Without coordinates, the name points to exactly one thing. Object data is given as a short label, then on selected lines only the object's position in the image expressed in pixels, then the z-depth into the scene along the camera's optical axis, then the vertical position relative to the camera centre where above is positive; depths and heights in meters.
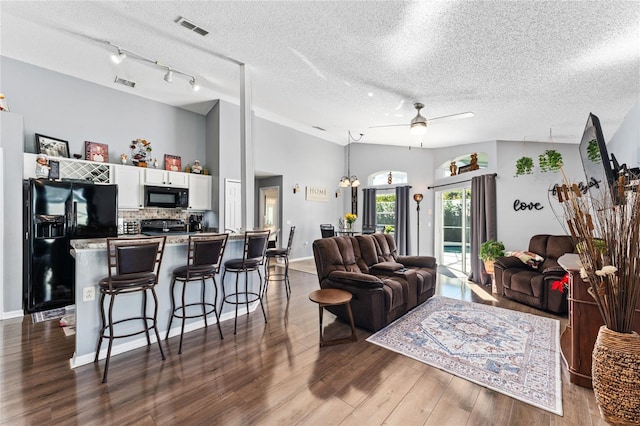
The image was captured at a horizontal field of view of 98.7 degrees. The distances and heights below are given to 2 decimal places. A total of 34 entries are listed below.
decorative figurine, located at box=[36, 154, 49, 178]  3.89 +0.67
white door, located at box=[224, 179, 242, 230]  5.82 +0.21
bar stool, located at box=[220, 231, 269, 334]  3.25 -0.56
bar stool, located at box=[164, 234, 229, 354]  2.79 -0.55
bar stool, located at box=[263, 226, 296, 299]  4.51 -0.70
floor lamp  7.16 +0.18
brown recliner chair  3.71 -0.96
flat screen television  2.65 +0.62
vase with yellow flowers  7.21 -0.15
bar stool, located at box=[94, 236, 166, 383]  2.29 -0.50
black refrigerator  3.58 -0.23
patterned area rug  2.15 -1.35
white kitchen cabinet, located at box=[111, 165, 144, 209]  4.72 +0.51
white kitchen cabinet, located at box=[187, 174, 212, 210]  5.61 +0.44
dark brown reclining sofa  3.10 -0.84
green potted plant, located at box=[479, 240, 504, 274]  5.06 -0.76
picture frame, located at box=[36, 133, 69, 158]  4.09 +1.04
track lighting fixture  3.59 +2.17
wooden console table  2.15 -0.93
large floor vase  1.58 -0.99
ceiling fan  3.97 +1.31
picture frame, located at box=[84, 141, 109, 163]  4.62 +1.06
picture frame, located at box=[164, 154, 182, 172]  5.51 +1.02
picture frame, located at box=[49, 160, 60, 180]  3.99 +0.65
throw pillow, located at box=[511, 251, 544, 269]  4.31 -0.76
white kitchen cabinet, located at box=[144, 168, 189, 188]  5.05 +0.68
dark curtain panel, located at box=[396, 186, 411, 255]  7.49 -0.20
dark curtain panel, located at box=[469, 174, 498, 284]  5.44 -0.14
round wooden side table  2.74 -0.89
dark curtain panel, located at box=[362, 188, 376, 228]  8.23 +0.15
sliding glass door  6.46 -0.44
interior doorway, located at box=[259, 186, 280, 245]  8.00 +0.11
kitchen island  2.39 -0.84
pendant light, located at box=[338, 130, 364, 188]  6.78 +0.82
